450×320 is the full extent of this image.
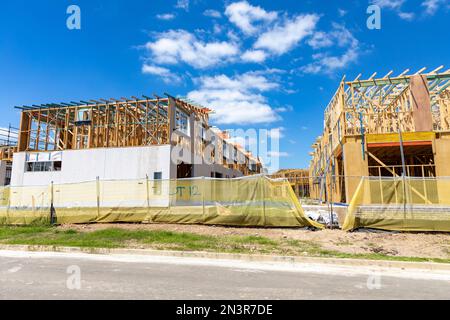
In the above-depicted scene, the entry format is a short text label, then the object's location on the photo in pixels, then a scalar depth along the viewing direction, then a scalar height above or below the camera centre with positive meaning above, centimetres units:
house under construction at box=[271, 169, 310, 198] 5178 +391
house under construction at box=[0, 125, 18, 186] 3771 +527
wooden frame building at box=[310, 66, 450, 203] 1919 +506
